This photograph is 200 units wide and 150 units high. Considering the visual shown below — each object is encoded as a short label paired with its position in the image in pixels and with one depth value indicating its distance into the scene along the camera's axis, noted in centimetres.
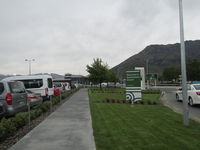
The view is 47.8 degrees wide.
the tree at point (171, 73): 8289
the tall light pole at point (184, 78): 777
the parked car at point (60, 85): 3067
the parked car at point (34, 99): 1292
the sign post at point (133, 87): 1508
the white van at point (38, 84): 1847
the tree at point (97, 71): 4006
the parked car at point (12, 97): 796
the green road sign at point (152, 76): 3375
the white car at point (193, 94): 1365
